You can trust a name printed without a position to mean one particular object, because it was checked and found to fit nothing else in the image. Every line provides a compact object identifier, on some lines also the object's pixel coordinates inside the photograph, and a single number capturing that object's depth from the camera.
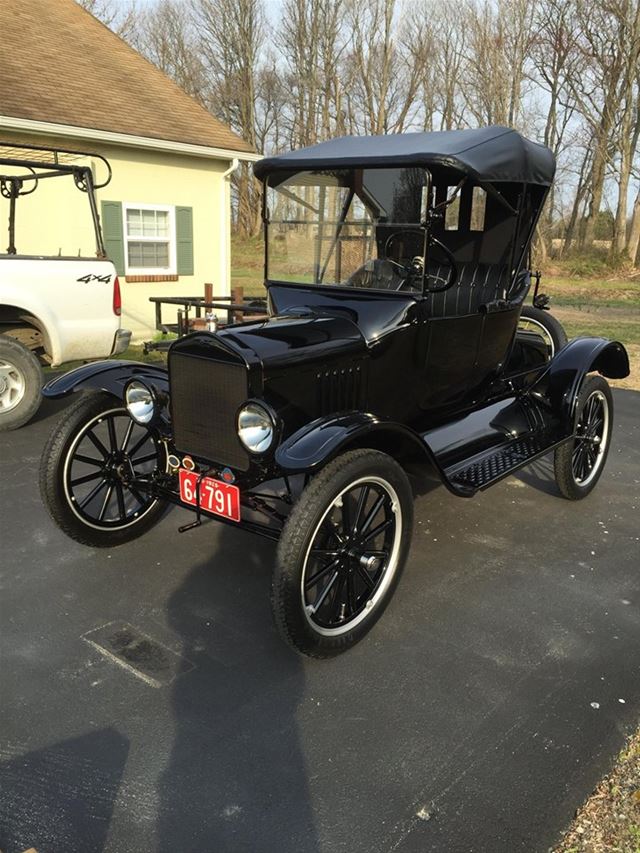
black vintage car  3.04
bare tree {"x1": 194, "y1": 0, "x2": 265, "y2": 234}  32.03
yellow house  9.40
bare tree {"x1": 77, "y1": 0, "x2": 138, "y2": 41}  28.75
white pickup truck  6.03
